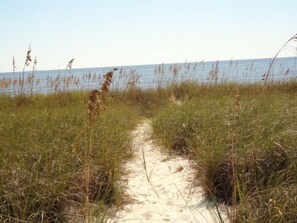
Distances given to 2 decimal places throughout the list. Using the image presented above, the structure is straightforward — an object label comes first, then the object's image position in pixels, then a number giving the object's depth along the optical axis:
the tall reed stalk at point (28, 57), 7.12
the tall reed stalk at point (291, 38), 2.42
